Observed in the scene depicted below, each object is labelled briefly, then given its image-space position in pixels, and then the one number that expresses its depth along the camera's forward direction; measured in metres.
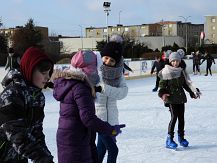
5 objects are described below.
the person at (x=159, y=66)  14.36
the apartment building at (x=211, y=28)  102.25
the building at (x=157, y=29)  103.80
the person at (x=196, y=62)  23.39
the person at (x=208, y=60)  22.64
